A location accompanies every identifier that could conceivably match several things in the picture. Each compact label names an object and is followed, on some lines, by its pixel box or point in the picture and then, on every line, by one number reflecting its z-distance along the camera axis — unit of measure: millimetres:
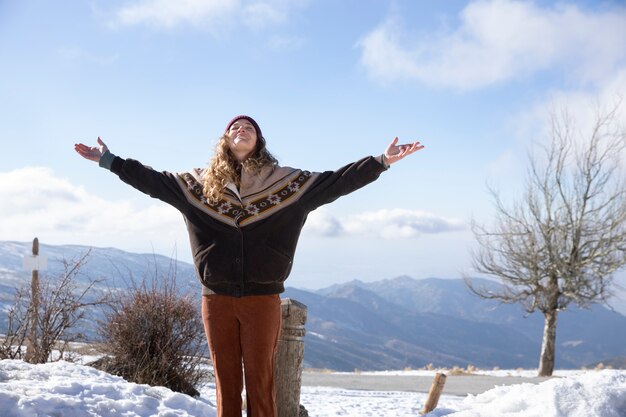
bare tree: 17281
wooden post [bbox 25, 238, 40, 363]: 7621
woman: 3957
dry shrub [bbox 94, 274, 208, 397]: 7816
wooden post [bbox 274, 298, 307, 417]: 4773
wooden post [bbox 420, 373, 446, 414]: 6758
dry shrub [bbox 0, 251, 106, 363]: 7730
